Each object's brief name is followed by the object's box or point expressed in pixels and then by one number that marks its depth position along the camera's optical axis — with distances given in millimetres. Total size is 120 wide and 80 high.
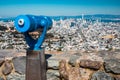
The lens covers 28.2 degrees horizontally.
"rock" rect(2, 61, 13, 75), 3010
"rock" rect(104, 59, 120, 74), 2635
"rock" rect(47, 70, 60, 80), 2900
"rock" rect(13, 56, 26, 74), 2945
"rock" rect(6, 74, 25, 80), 2974
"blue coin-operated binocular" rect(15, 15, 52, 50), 2420
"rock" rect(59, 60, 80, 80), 2812
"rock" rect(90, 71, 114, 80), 2674
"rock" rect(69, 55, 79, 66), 2800
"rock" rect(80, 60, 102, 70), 2709
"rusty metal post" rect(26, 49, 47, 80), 2670
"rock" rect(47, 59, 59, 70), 2856
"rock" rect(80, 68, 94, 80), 2767
